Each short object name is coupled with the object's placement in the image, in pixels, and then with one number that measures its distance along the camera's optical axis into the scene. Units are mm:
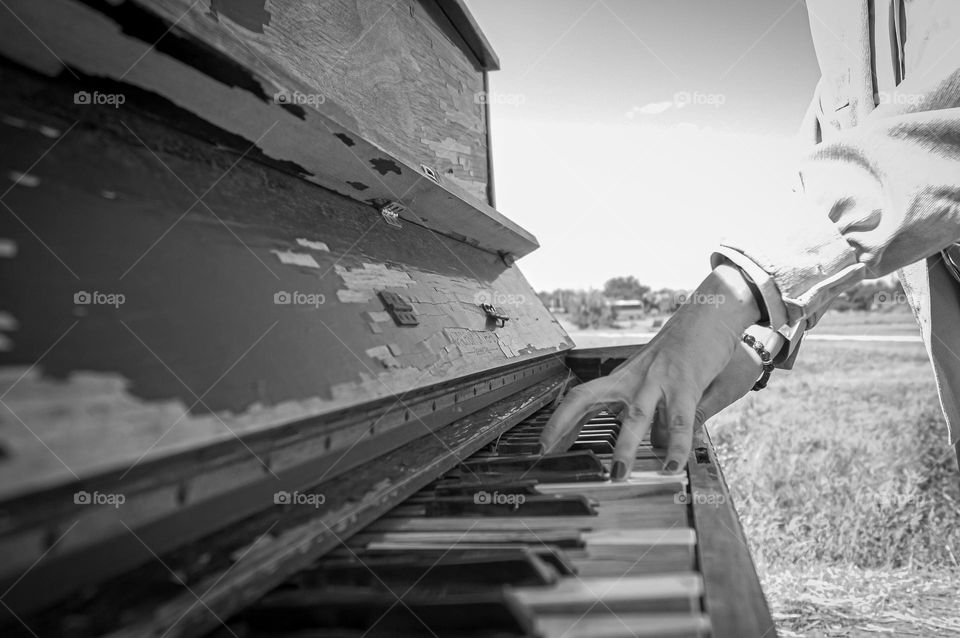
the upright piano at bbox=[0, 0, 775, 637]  641
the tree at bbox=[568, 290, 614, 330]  31750
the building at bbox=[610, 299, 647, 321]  36950
